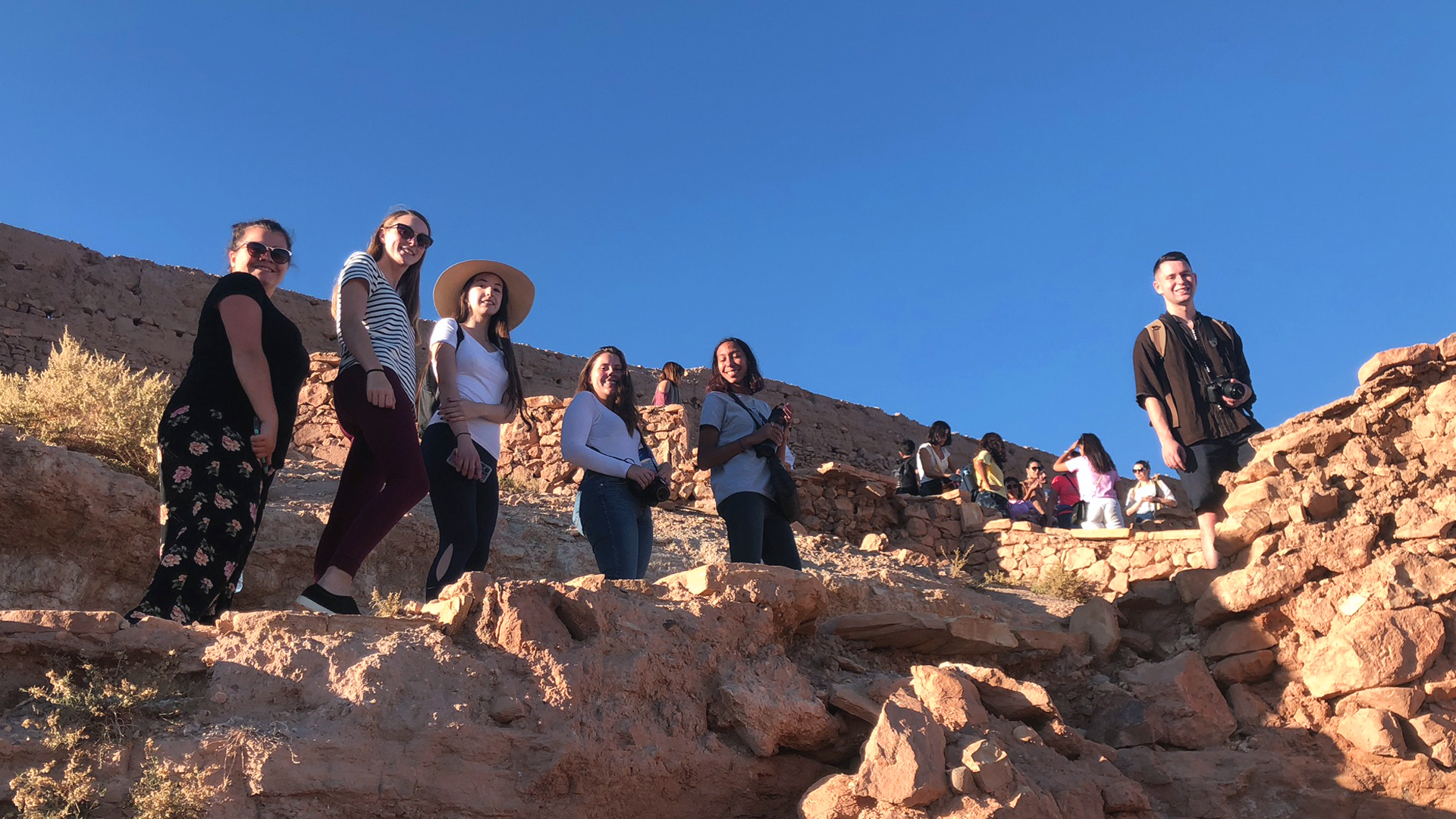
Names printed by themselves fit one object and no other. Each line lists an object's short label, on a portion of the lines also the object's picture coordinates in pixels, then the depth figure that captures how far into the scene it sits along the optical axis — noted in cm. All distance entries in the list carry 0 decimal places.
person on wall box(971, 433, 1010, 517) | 1114
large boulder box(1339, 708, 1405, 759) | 373
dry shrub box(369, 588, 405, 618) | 373
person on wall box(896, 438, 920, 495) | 1152
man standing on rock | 481
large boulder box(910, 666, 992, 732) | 335
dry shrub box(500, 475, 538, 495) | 903
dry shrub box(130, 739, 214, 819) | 257
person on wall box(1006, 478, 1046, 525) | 1120
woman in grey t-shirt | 464
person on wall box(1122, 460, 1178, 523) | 1128
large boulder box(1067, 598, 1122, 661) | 449
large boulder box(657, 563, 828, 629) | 373
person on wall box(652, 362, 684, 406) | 1121
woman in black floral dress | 332
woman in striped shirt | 358
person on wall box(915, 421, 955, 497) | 1151
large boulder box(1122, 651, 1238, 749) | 398
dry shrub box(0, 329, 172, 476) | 695
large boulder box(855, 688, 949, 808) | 306
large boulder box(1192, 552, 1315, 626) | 422
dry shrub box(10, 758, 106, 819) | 251
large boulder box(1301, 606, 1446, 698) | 386
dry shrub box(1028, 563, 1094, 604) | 700
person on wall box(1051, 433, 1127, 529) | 970
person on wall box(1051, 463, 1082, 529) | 1168
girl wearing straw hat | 410
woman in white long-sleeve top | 432
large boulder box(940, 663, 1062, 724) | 361
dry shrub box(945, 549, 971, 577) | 815
